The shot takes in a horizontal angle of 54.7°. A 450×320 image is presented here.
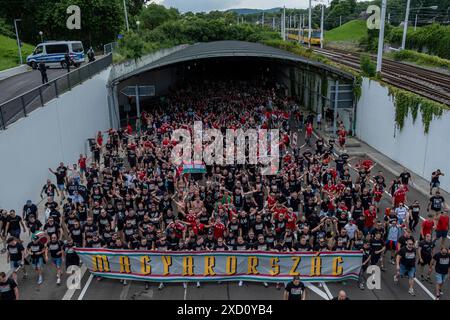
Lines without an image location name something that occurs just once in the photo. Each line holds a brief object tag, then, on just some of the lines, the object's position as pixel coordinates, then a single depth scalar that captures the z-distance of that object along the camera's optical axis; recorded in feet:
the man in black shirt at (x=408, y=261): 35.54
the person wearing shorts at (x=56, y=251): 38.63
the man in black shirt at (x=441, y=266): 34.24
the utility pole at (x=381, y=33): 82.81
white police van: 107.96
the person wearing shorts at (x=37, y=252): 38.22
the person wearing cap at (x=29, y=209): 45.10
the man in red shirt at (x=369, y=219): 42.71
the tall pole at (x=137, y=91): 92.27
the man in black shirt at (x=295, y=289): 30.60
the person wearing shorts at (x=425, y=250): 36.42
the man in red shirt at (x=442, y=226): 41.70
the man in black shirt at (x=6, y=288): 31.76
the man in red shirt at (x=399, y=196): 47.85
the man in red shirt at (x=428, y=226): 39.81
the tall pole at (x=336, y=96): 86.04
